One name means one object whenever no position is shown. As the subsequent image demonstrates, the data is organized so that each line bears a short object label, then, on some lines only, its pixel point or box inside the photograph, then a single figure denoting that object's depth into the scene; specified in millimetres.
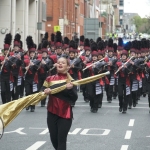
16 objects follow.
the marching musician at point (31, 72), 22062
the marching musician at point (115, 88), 27403
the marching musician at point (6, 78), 22125
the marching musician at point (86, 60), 24094
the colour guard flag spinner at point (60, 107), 10961
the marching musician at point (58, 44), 27648
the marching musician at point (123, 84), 21391
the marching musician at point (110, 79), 24989
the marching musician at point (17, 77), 23238
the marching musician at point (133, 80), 22406
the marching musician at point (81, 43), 32853
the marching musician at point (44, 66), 23188
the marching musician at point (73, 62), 23641
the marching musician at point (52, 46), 29516
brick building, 72500
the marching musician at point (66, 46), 28888
